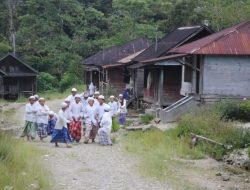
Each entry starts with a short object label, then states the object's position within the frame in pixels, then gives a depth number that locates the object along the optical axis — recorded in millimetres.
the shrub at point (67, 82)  56250
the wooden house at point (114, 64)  37781
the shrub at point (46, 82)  57188
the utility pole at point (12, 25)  60625
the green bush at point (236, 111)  20109
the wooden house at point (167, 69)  27238
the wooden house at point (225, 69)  23344
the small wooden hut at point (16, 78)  50188
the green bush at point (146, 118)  24298
